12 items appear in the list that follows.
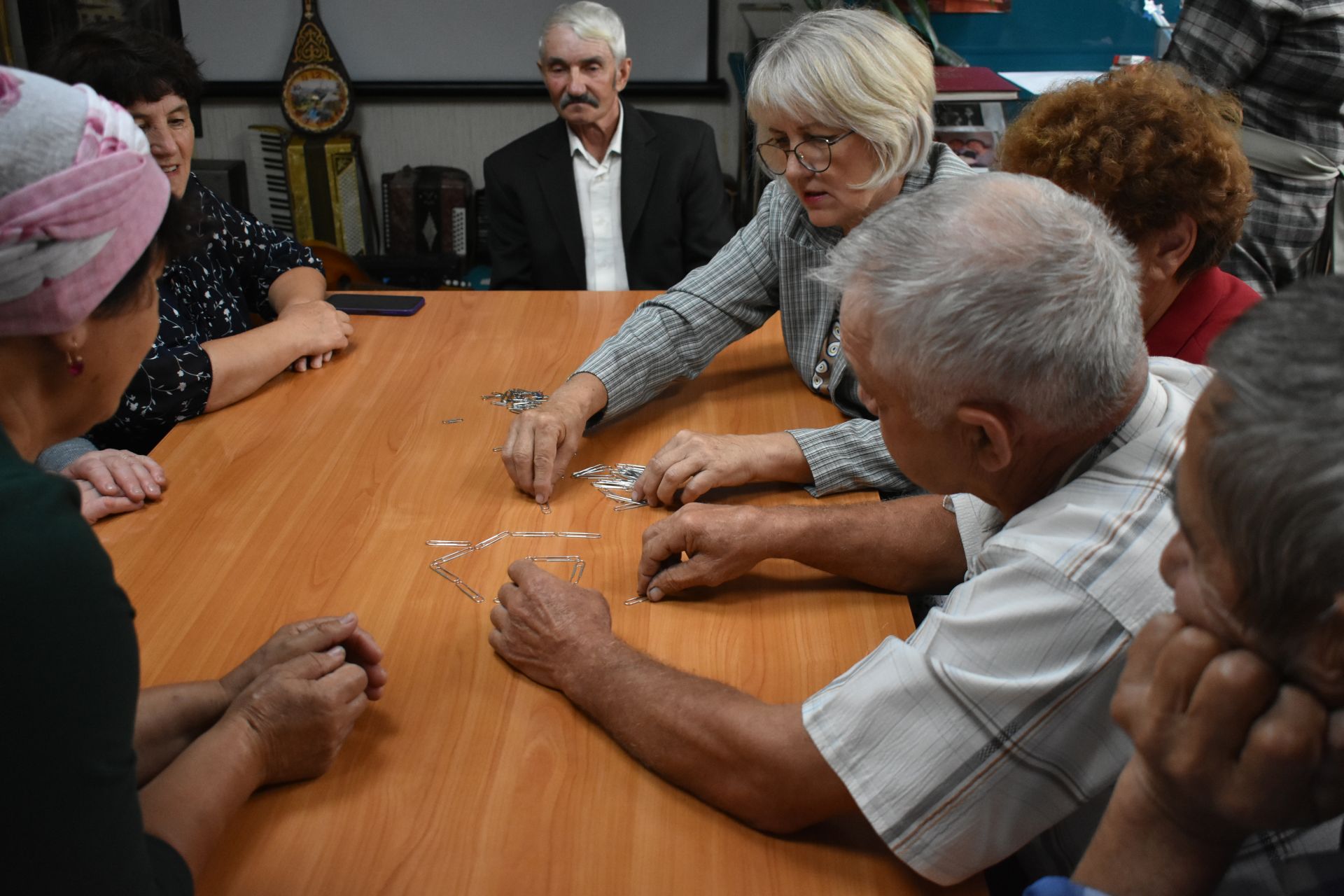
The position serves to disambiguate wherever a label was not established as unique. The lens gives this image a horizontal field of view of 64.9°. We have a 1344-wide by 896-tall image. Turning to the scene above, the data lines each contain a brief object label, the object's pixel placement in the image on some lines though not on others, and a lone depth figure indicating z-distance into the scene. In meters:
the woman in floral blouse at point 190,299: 2.07
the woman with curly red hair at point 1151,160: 1.62
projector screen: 5.14
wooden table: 1.10
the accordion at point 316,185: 5.09
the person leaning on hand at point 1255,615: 0.70
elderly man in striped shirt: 1.06
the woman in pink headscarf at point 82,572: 0.83
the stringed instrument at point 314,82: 5.05
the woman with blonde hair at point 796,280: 1.84
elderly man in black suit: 3.54
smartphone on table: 2.74
